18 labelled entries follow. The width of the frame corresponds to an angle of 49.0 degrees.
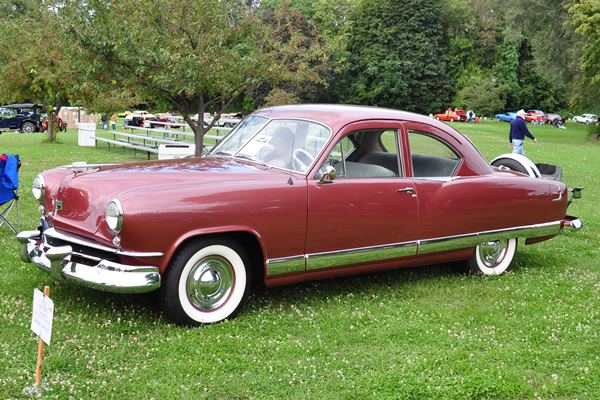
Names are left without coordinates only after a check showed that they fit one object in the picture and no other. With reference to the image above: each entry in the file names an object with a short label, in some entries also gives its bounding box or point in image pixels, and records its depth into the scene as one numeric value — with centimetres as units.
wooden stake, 373
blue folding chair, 734
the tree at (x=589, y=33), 3238
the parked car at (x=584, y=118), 6857
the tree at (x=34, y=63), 1844
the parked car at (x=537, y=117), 6488
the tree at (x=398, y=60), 6900
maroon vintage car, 487
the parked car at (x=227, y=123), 3494
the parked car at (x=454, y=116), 6184
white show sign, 373
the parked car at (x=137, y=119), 4519
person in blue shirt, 1681
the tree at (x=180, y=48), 1141
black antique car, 4059
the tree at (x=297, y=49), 1373
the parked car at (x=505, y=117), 6512
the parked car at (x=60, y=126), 3894
